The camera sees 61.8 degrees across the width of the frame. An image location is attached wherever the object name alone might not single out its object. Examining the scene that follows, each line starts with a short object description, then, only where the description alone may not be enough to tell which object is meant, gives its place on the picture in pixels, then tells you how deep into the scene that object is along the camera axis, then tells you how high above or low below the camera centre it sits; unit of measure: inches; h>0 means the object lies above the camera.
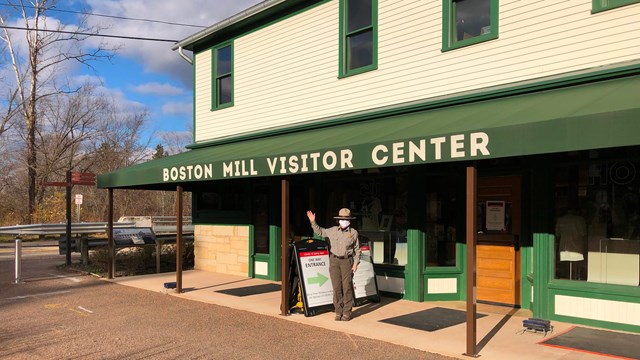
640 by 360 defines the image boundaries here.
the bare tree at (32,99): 1347.2 +226.7
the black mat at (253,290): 415.2 -82.7
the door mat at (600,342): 235.8 -72.7
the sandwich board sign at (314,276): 331.6 -56.0
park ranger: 312.3 -44.8
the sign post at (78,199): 1012.3 -24.2
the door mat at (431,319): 297.4 -76.9
